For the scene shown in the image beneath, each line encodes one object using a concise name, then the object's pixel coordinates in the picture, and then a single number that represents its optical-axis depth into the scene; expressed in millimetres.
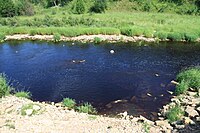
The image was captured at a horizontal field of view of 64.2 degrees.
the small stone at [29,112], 10033
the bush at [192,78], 12583
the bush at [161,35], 20926
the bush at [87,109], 11100
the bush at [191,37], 20318
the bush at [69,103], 11515
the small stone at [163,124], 9792
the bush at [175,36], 20629
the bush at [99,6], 28455
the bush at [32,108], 10073
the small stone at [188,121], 9820
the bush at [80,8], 28489
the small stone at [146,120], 10128
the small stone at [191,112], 10367
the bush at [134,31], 21630
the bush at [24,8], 28541
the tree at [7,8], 28017
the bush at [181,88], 12348
